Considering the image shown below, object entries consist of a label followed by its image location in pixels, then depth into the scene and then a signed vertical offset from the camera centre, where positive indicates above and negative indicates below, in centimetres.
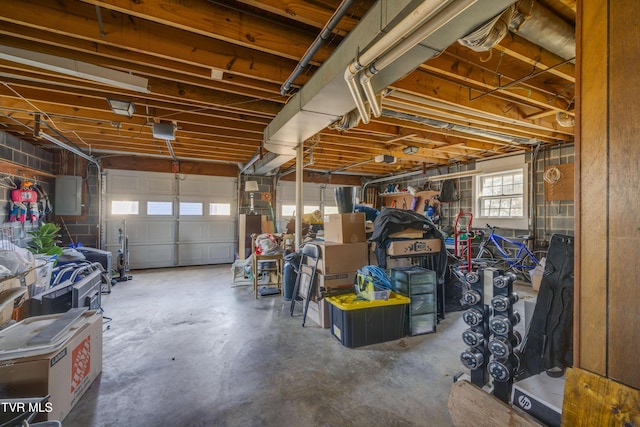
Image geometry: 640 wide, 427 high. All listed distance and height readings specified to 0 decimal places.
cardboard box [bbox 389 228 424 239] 321 -23
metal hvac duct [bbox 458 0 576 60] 161 +122
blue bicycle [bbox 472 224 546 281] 529 -79
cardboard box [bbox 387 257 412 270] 361 -63
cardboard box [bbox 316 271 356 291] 329 -80
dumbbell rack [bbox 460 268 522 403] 173 -75
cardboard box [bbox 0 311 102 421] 160 -95
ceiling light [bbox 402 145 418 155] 520 +120
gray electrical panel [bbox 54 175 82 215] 591 +35
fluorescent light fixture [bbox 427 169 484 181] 625 +92
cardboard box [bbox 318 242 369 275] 329 -53
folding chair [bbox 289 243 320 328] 339 -77
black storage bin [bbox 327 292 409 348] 275 -107
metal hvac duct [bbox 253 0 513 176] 149 +103
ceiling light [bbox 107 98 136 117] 317 +121
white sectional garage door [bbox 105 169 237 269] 661 -12
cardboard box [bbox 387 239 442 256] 318 -38
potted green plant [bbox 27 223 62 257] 447 -50
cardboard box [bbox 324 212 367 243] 344 -18
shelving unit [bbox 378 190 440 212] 736 +45
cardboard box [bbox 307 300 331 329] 326 -120
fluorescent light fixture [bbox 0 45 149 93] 211 +116
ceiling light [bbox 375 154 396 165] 557 +110
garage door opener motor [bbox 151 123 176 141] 386 +114
